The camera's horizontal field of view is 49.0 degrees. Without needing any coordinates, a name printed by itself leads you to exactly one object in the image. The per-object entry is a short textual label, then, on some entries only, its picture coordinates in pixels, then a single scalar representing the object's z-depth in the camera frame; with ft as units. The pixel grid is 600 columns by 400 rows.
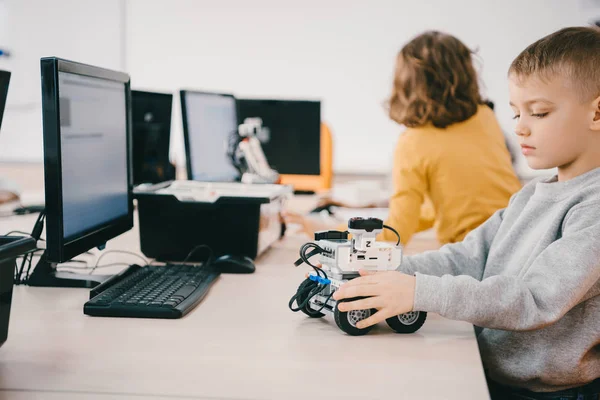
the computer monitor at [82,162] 3.59
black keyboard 3.65
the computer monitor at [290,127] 10.71
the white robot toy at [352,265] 3.37
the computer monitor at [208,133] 6.38
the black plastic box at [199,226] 5.15
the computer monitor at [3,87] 3.48
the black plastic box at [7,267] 2.78
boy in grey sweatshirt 3.26
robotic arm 8.00
